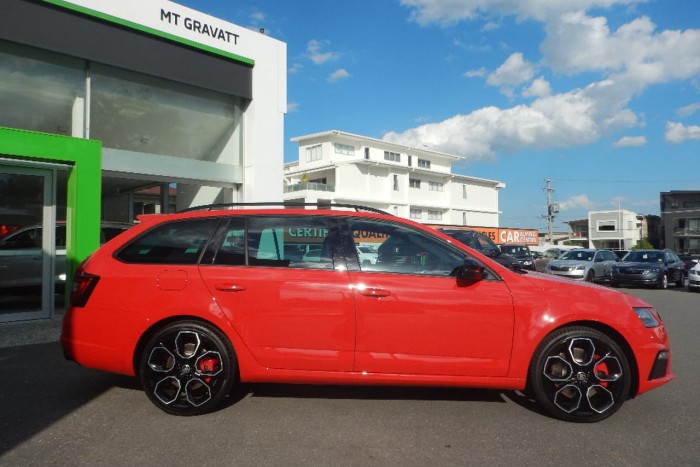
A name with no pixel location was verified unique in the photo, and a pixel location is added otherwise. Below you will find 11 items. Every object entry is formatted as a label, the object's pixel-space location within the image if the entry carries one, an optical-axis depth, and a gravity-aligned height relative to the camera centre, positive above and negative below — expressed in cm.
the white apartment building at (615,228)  7531 +317
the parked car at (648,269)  1689 -74
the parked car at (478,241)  1451 +26
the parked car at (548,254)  3276 -39
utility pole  6070 +456
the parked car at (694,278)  1597 -96
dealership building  776 +263
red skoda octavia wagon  367 -58
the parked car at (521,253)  2061 -18
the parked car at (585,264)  1777 -59
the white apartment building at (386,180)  4078 +634
